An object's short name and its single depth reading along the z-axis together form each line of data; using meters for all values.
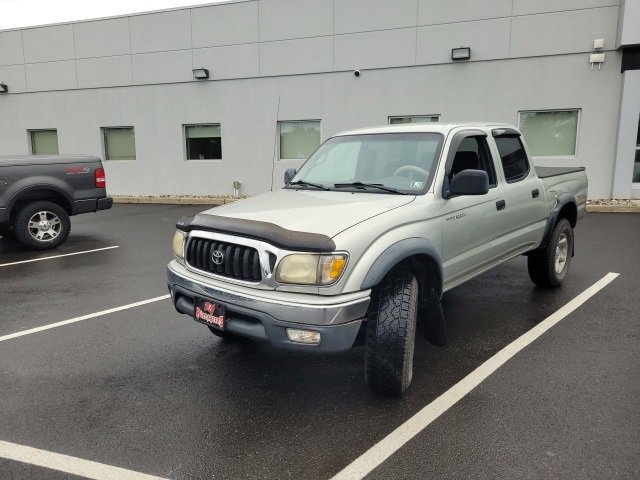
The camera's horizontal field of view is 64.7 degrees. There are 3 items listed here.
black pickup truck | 8.07
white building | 12.33
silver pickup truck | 2.98
